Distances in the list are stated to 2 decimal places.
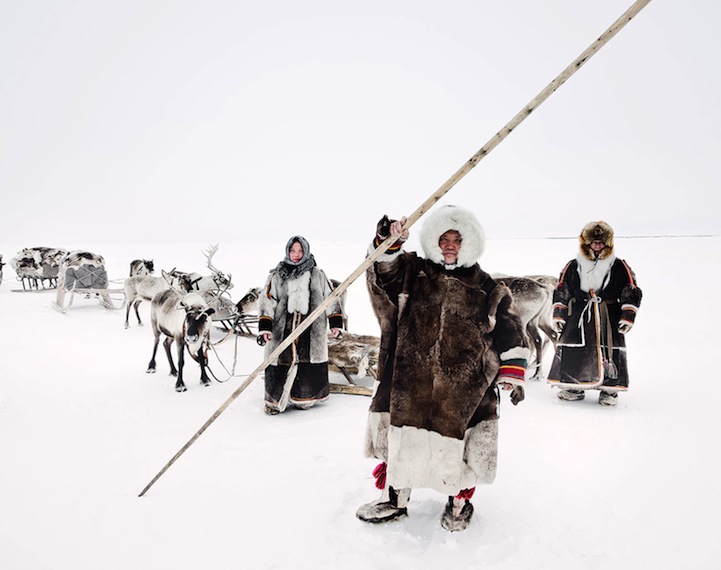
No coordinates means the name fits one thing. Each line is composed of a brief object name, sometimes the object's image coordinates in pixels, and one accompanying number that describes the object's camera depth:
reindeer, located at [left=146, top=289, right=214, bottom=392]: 6.00
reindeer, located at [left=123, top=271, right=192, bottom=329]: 10.76
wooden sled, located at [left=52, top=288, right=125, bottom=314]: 12.46
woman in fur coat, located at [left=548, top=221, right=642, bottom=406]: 5.21
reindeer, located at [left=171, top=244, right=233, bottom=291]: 10.12
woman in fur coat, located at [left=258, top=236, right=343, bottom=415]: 5.14
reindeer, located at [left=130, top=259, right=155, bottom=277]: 12.71
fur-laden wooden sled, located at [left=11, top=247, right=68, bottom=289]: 16.44
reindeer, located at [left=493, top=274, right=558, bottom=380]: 6.48
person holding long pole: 2.68
